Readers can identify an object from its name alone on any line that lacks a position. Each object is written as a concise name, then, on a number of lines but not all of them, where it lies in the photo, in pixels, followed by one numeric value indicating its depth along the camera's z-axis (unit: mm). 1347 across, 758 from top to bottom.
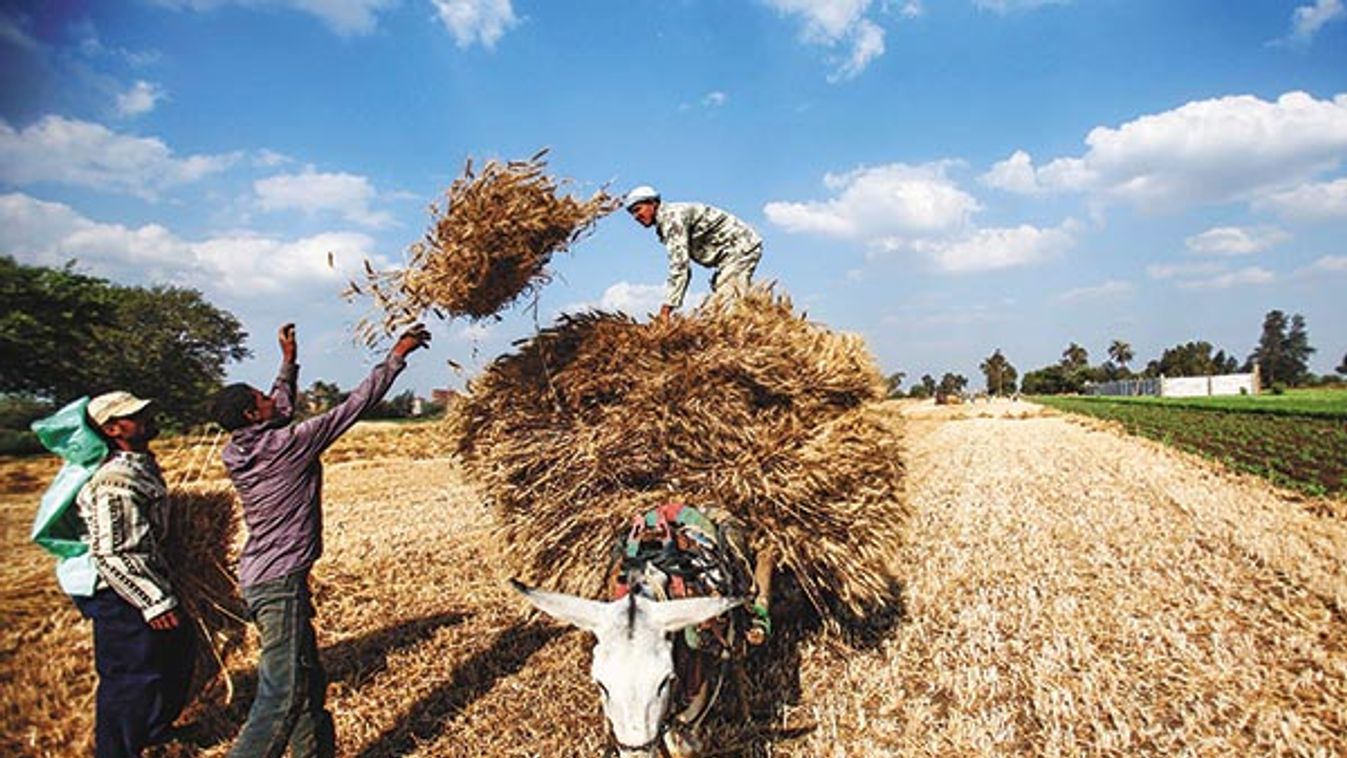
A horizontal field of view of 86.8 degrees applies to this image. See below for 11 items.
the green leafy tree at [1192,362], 133375
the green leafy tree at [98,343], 19312
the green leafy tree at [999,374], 144375
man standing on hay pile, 6000
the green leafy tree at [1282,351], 116562
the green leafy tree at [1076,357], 152388
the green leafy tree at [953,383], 118775
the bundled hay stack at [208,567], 4945
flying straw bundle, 4312
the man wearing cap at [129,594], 3619
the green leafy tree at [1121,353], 159375
